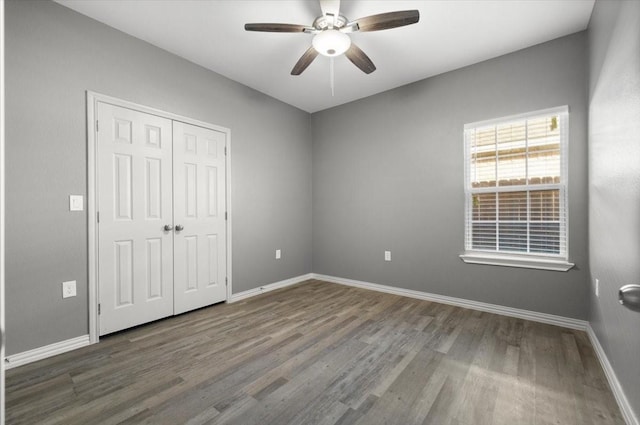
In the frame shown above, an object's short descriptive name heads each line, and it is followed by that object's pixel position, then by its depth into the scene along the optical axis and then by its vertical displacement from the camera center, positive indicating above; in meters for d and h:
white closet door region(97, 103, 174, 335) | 2.64 -0.06
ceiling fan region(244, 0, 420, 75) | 2.21 +1.45
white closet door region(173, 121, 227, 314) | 3.17 -0.06
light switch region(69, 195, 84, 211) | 2.44 +0.06
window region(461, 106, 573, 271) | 2.91 +0.21
